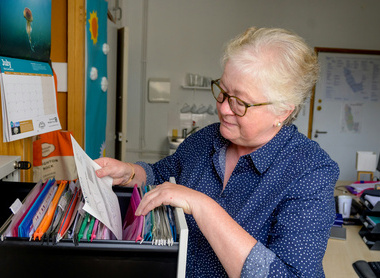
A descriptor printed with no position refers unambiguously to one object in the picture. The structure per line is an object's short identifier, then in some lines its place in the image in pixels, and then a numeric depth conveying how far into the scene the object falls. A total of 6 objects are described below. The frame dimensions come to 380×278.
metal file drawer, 0.66
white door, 5.02
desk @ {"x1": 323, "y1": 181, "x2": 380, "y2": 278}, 1.74
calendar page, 1.08
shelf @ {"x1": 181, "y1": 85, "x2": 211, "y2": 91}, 4.82
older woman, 0.84
